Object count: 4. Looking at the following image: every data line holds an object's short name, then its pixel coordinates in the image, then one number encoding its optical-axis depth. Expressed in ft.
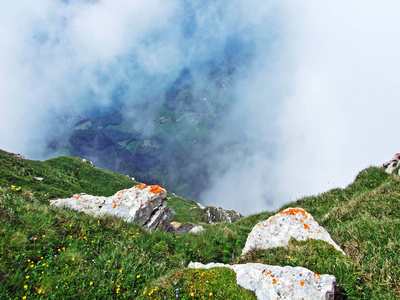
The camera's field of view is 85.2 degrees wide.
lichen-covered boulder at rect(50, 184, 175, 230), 52.16
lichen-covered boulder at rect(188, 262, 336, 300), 17.11
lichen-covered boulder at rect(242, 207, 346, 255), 28.76
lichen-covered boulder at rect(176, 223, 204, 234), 81.57
